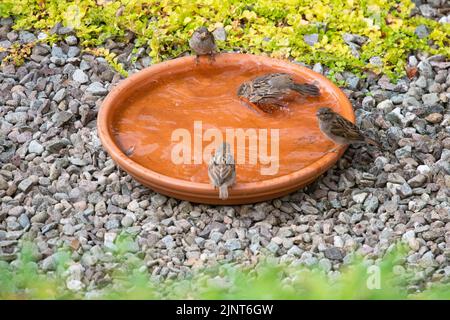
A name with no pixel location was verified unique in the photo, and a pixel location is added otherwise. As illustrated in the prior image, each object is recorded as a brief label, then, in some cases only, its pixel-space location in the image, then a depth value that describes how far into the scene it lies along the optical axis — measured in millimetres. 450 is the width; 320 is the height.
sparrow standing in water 7605
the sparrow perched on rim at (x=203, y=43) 7984
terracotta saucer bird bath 6719
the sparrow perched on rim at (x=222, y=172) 6414
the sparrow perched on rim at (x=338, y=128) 7006
